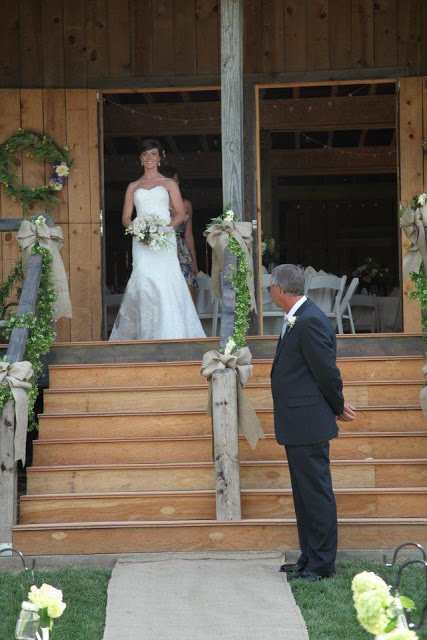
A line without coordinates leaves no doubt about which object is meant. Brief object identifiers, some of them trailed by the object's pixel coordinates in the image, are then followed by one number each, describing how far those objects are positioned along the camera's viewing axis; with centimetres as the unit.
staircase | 1094
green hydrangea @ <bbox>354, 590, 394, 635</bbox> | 440
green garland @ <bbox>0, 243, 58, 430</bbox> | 1246
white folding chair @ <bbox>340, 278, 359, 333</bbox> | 1966
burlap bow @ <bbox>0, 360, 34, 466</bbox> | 1119
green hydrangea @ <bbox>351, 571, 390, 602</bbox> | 456
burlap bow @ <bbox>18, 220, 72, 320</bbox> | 1358
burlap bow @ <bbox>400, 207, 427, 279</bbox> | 1272
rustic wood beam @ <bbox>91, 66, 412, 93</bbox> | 1734
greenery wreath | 1738
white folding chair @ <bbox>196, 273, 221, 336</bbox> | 1986
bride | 1593
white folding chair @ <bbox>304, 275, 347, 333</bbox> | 1934
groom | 981
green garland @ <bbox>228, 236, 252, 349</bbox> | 1288
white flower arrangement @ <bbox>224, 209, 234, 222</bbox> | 1395
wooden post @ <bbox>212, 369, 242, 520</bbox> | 1108
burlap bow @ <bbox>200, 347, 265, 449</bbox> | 1132
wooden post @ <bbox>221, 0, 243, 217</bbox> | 1469
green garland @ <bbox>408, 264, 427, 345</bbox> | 1242
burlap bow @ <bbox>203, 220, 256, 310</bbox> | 1386
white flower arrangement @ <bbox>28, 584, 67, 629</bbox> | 484
